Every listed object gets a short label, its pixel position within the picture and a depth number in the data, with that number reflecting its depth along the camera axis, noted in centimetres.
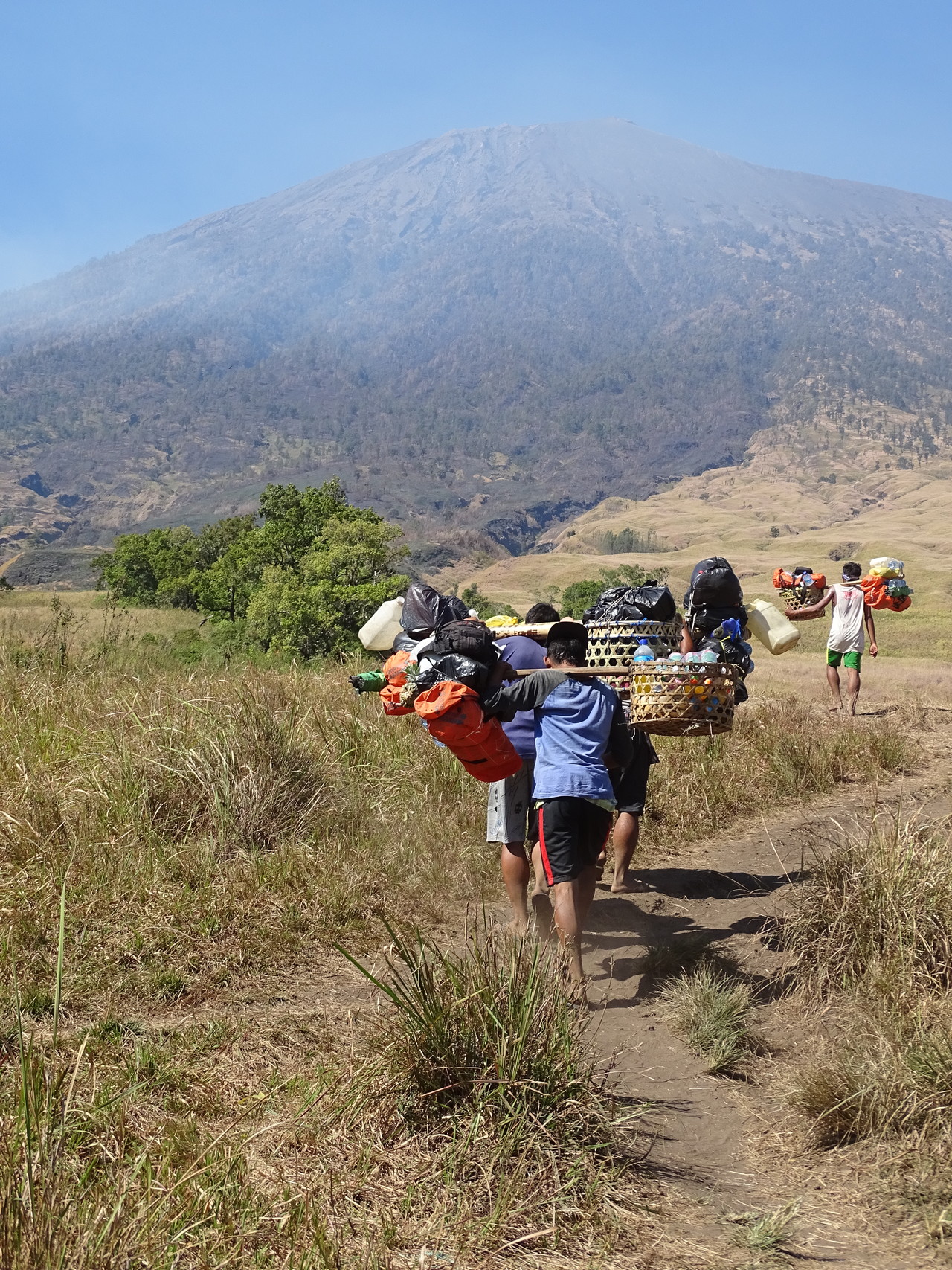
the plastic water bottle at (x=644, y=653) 548
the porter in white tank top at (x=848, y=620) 1359
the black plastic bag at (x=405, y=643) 572
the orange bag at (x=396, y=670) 532
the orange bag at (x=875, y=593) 1236
